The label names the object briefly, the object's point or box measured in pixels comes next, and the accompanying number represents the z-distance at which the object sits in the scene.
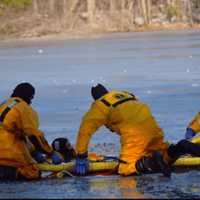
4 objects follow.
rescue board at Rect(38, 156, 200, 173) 20.06
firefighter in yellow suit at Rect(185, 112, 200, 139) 21.10
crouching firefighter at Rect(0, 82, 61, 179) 19.72
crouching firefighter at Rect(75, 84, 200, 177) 19.56
